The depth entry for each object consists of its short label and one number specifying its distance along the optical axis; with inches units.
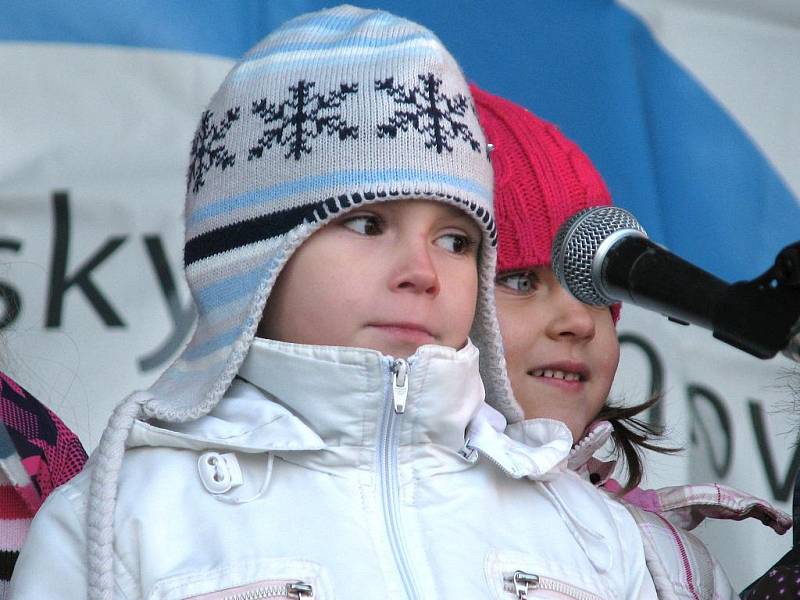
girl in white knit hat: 163.9
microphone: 157.4
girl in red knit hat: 174.1
